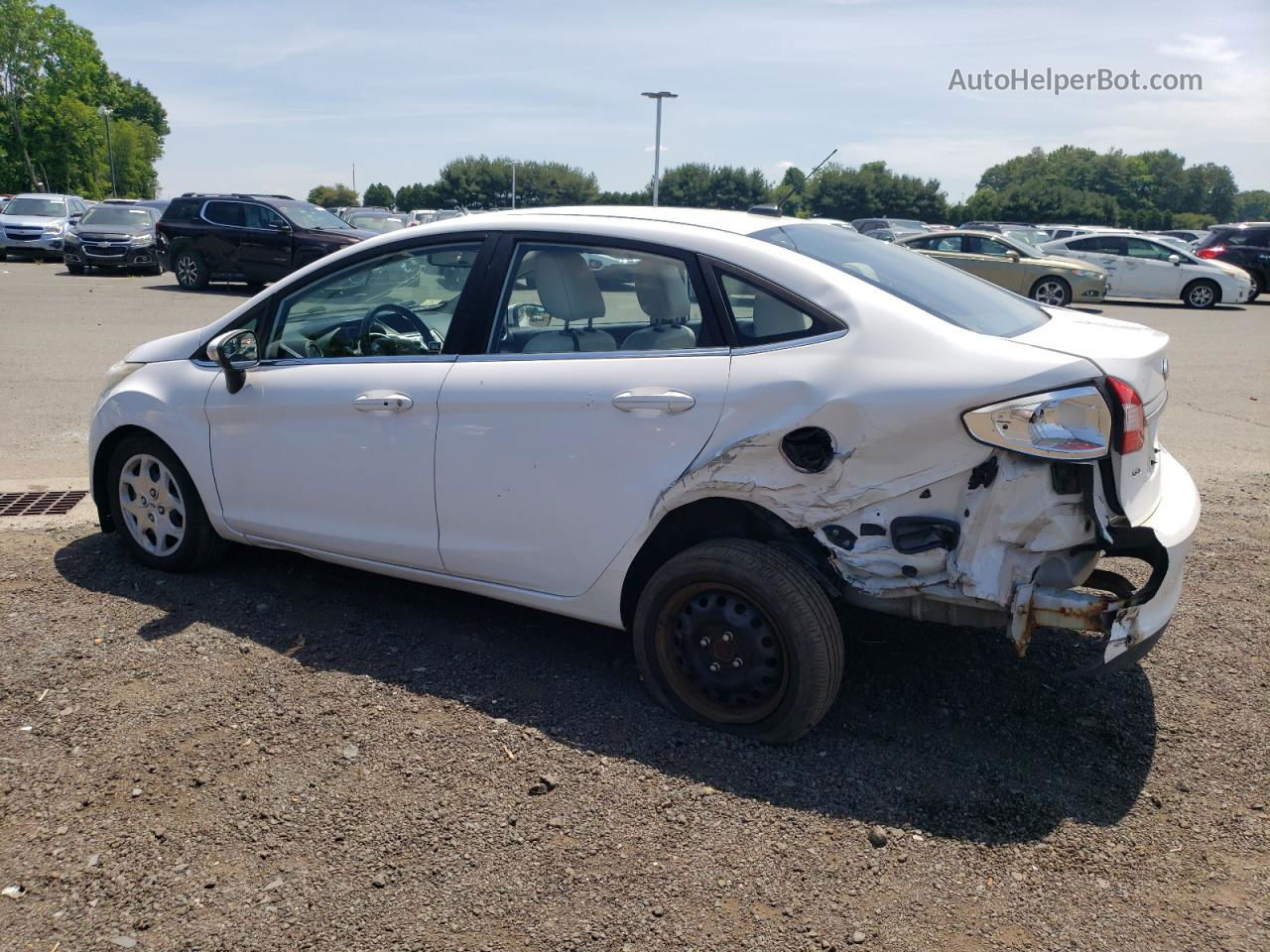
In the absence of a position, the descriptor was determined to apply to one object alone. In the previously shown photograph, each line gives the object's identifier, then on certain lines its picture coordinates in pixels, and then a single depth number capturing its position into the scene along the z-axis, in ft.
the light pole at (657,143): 129.39
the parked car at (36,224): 92.58
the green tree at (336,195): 332.92
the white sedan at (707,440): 10.49
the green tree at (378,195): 365.61
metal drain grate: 19.44
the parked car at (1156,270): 75.51
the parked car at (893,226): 97.16
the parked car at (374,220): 83.55
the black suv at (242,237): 63.82
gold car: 67.36
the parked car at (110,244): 76.79
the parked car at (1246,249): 82.69
